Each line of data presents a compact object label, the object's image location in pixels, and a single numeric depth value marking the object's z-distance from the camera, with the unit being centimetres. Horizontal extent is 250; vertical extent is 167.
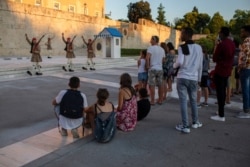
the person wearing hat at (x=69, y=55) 1633
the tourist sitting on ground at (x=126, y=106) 561
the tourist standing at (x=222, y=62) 616
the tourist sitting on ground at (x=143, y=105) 630
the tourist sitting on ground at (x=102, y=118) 506
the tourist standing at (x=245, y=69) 672
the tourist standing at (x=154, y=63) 743
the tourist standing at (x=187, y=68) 543
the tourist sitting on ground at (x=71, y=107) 515
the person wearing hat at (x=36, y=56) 1438
